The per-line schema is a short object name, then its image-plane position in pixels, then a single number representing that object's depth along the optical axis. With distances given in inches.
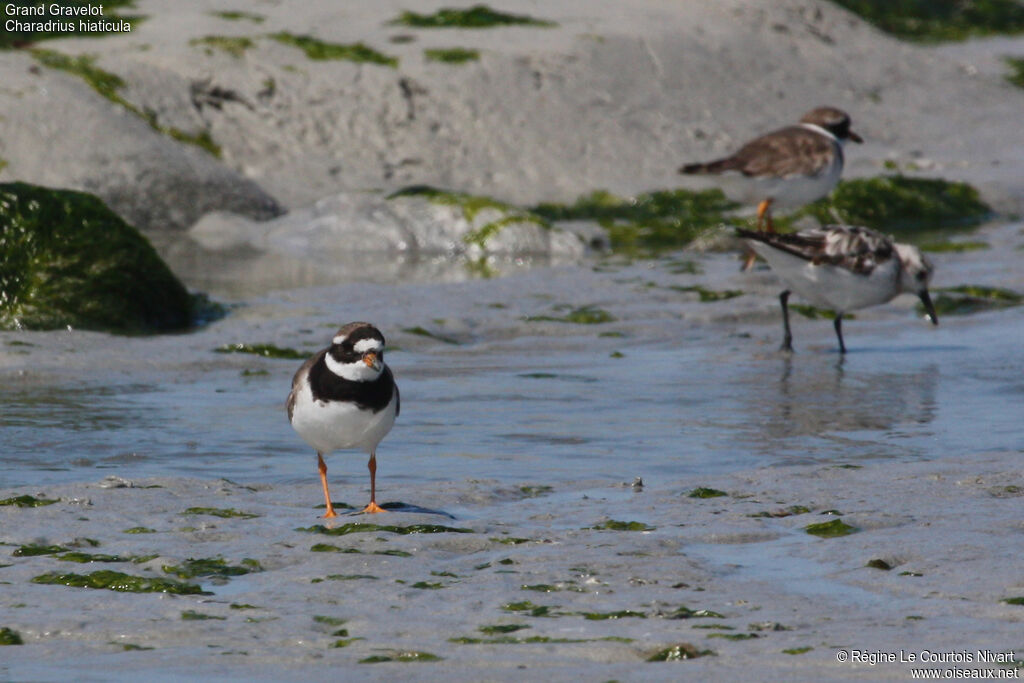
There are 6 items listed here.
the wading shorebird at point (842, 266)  911.7
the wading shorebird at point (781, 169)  1266.0
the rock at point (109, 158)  1349.7
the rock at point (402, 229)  1301.7
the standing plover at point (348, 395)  538.6
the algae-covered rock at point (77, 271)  924.0
